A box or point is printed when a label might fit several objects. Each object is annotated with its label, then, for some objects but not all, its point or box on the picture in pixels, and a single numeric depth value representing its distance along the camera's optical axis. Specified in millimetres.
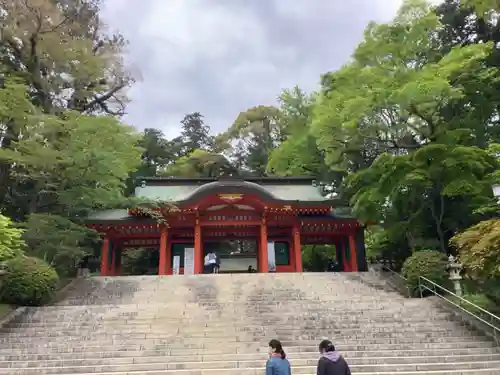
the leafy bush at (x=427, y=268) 11906
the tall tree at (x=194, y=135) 46812
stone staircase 7547
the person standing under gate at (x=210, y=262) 17984
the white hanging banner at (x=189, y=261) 17344
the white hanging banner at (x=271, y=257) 17677
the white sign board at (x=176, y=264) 18250
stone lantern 11297
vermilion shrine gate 17000
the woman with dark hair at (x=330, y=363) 4102
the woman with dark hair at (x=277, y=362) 4172
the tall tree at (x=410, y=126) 13305
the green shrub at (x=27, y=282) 10891
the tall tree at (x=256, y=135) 37594
